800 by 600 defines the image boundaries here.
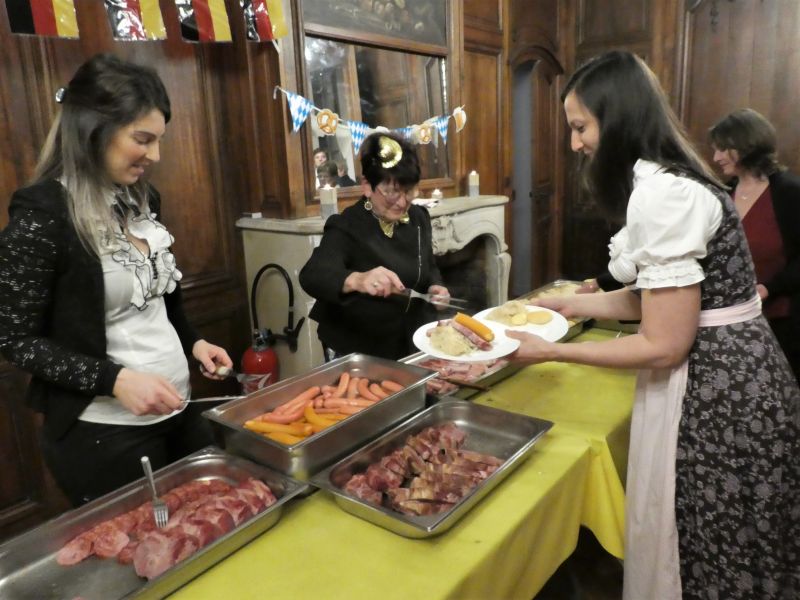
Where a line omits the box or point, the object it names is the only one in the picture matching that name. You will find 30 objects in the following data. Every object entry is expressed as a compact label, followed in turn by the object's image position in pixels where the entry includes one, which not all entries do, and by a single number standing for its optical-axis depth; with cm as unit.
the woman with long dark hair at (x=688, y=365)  121
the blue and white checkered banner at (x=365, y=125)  298
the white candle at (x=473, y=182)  422
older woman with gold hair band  192
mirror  318
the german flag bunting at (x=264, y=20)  276
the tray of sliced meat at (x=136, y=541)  99
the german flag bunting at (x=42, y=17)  210
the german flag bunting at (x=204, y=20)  260
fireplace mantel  295
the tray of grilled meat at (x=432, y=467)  113
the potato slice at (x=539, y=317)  180
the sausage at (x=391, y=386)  154
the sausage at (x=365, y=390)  150
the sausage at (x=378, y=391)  151
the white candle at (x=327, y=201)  308
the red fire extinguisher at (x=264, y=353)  302
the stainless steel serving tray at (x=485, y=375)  176
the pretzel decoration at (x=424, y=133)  386
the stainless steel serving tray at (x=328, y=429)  123
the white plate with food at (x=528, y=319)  173
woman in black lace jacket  124
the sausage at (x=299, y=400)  144
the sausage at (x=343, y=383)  154
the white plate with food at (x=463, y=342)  151
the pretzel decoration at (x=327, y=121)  313
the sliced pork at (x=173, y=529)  101
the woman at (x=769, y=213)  244
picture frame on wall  311
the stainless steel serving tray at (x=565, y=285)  229
